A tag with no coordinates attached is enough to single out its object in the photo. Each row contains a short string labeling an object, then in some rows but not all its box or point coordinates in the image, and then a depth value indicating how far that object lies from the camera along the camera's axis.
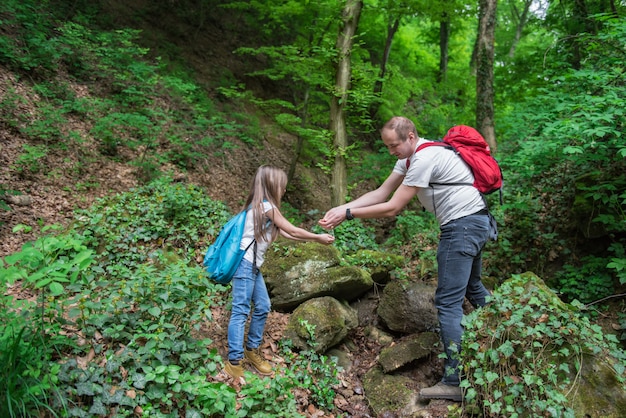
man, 3.33
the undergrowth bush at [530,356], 2.81
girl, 3.58
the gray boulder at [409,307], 4.51
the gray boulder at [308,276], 4.89
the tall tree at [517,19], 17.42
